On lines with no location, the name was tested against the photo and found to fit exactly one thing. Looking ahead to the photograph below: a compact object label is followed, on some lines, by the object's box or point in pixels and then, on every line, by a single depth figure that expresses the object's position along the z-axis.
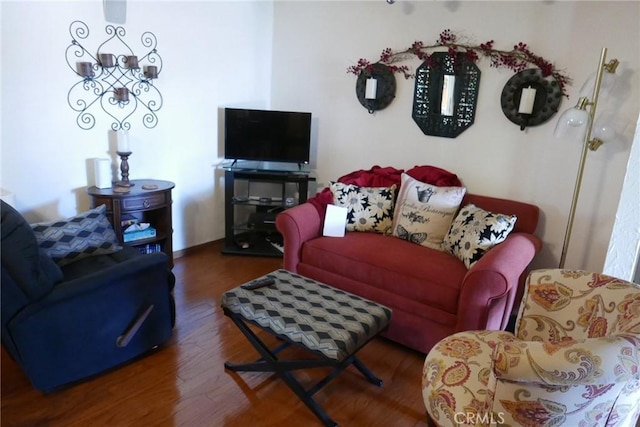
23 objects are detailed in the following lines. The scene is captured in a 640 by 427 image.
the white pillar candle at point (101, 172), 2.84
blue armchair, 1.79
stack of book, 3.07
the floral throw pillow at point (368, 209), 3.00
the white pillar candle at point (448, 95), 3.05
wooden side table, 2.78
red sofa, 2.13
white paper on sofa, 2.90
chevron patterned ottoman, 1.80
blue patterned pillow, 2.25
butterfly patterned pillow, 2.78
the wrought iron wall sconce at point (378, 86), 3.34
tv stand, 3.63
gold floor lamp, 2.23
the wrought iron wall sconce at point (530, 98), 2.67
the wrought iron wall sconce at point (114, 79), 2.73
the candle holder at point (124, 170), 2.94
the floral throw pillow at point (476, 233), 2.42
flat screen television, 3.64
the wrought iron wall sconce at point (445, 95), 2.99
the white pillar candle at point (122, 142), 2.90
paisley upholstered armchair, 1.15
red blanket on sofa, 3.01
